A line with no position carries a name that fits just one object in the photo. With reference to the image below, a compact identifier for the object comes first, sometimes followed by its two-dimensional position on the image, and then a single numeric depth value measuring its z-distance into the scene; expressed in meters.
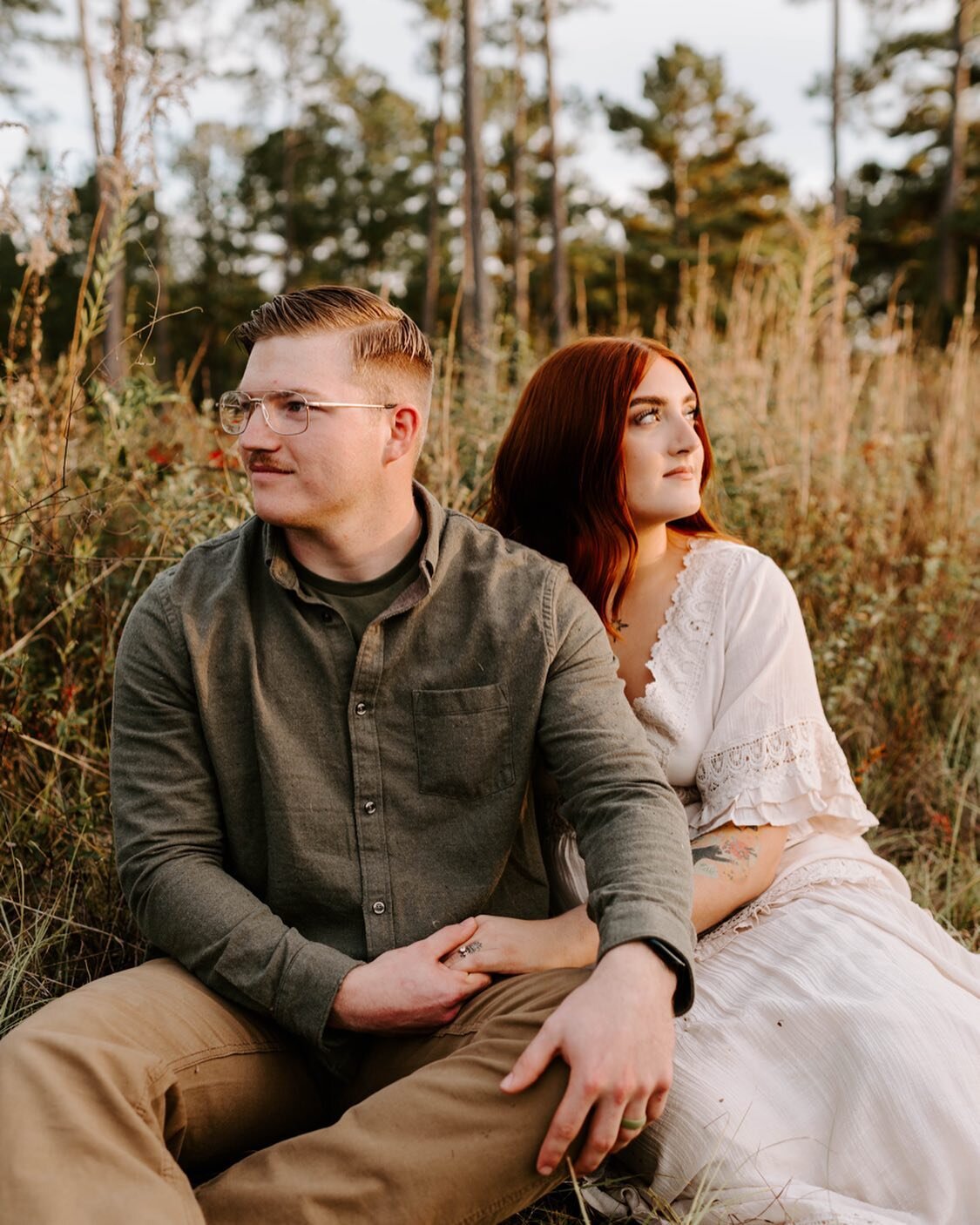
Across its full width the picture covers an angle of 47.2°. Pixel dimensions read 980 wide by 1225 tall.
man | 1.56
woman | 1.71
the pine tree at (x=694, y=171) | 20.53
